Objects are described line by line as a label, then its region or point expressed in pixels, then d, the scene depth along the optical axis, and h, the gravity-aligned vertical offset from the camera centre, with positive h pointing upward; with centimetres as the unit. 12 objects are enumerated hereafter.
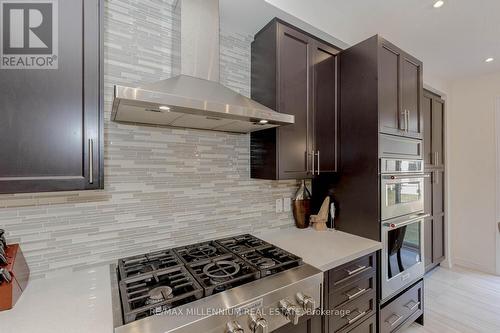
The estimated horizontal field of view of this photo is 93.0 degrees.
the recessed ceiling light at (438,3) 175 +123
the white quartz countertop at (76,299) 84 -56
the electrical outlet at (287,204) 206 -32
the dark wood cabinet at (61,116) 89 +21
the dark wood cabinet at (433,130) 298 +48
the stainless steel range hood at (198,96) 109 +35
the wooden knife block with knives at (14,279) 93 -47
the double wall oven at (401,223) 172 -43
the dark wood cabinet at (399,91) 175 +62
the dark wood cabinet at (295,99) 163 +51
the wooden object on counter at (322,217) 199 -42
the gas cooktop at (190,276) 92 -52
